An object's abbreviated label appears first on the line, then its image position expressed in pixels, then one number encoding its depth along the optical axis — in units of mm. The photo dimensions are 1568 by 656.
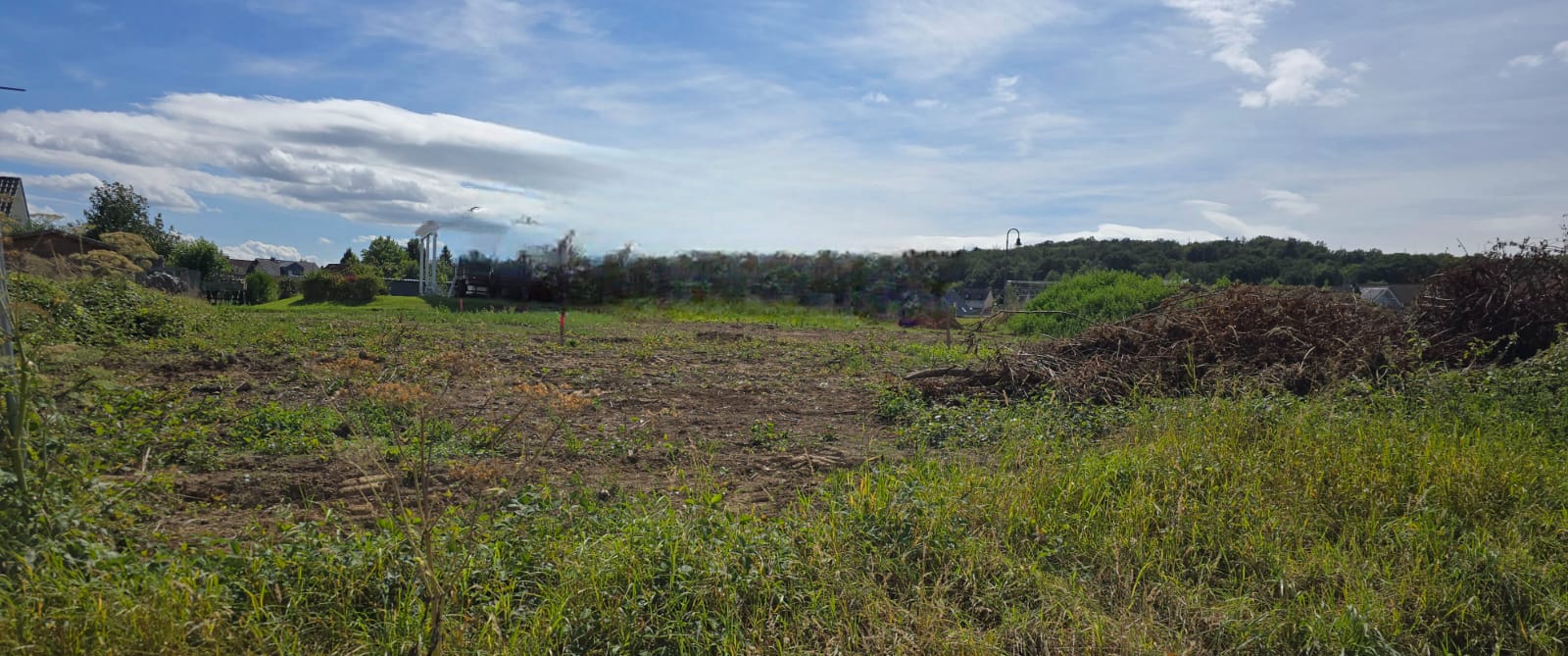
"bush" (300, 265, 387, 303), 24375
